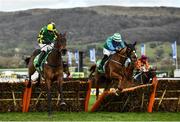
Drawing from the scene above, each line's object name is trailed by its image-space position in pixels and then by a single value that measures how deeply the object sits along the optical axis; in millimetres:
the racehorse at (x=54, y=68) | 16953
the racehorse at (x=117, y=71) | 19653
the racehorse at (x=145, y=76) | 23012
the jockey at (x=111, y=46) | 20719
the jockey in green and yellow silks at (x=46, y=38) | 18125
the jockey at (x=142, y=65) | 23359
